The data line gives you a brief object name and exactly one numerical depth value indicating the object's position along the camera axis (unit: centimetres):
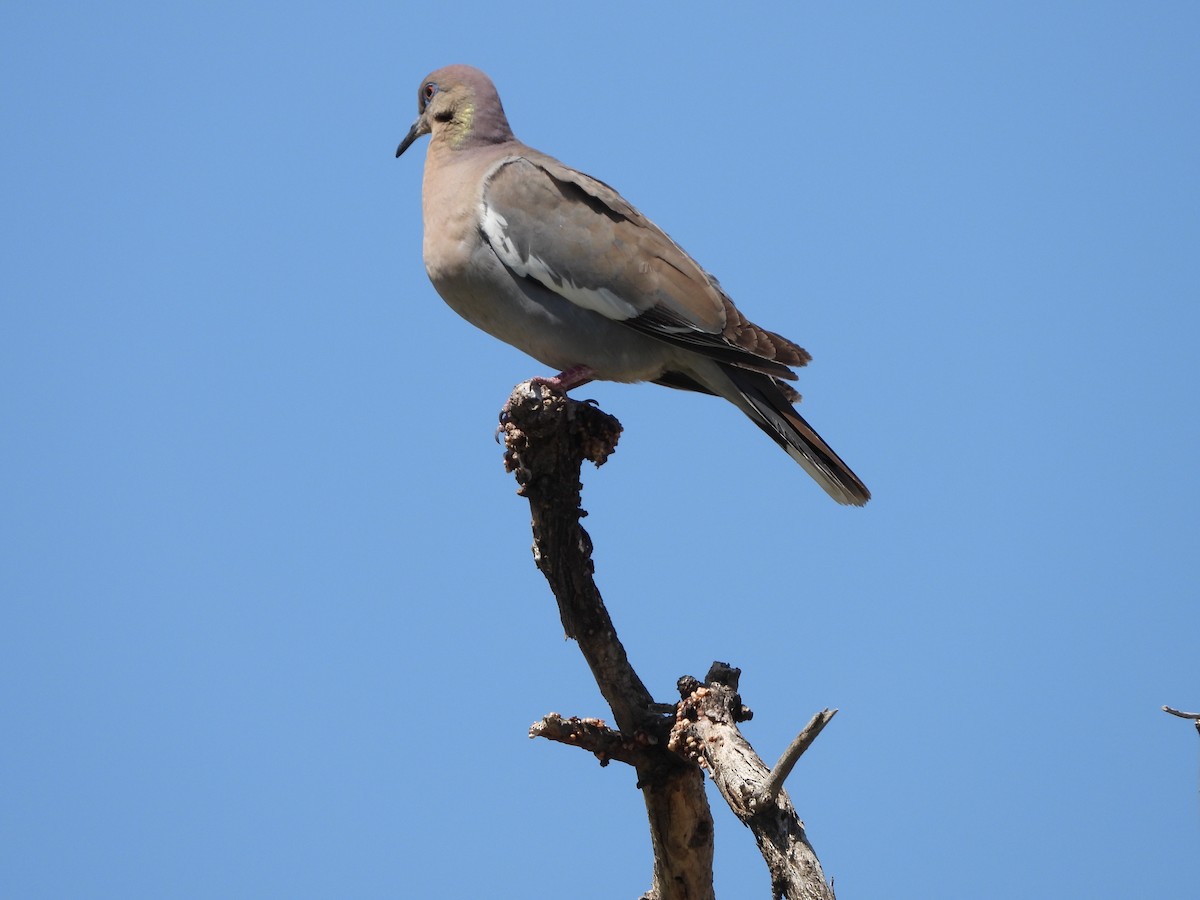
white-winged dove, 977
